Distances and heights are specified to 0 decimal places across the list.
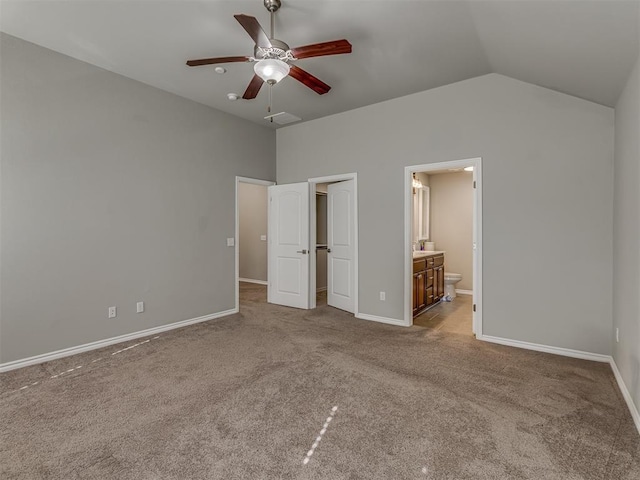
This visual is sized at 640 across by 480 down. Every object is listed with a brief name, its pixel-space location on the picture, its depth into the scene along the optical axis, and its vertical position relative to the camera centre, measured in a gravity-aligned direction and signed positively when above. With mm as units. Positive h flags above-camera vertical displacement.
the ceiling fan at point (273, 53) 2186 +1297
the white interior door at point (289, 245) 5180 -152
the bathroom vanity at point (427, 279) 4645 -700
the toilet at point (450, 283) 5898 -872
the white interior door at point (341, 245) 4865 -154
